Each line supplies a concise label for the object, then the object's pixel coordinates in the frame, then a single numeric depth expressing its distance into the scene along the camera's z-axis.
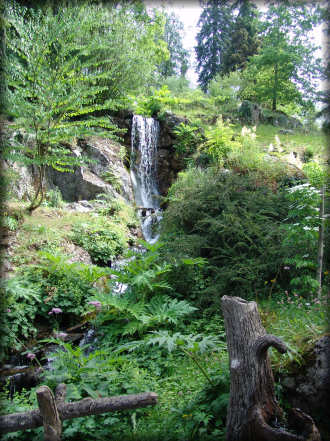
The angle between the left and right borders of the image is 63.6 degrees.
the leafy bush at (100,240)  6.21
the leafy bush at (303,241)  3.17
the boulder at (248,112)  13.27
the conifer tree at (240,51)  10.40
